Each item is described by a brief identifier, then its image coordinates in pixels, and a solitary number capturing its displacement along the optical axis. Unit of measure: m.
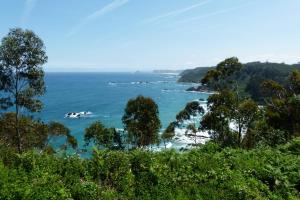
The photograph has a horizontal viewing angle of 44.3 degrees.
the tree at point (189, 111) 37.28
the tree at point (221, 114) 33.62
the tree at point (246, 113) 33.31
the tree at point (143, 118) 35.22
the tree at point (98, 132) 33.94
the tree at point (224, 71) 36.47
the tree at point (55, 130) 36.09
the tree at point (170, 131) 36.65
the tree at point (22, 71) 24.39
